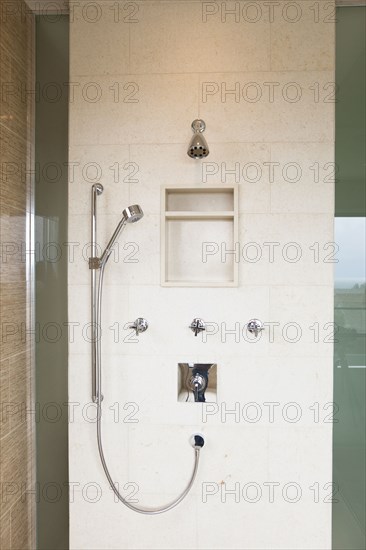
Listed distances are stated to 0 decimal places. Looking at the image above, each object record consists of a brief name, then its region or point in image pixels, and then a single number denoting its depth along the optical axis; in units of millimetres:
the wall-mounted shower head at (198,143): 1497
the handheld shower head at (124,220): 1433
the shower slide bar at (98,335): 1524
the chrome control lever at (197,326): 1542
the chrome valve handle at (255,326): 1547
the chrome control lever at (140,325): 1568
